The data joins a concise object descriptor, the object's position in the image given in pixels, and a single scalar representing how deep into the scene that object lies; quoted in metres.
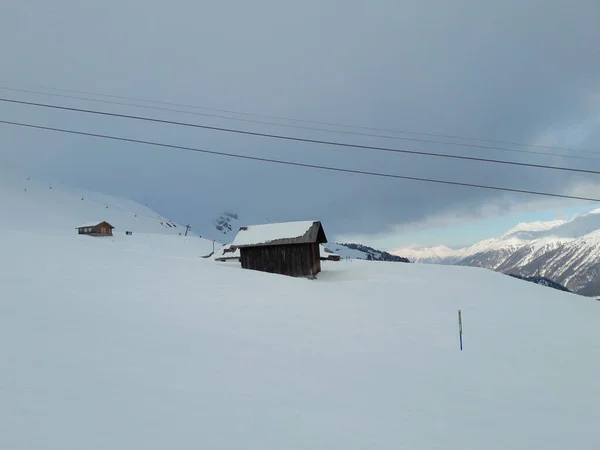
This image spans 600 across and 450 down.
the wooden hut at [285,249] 30.47
